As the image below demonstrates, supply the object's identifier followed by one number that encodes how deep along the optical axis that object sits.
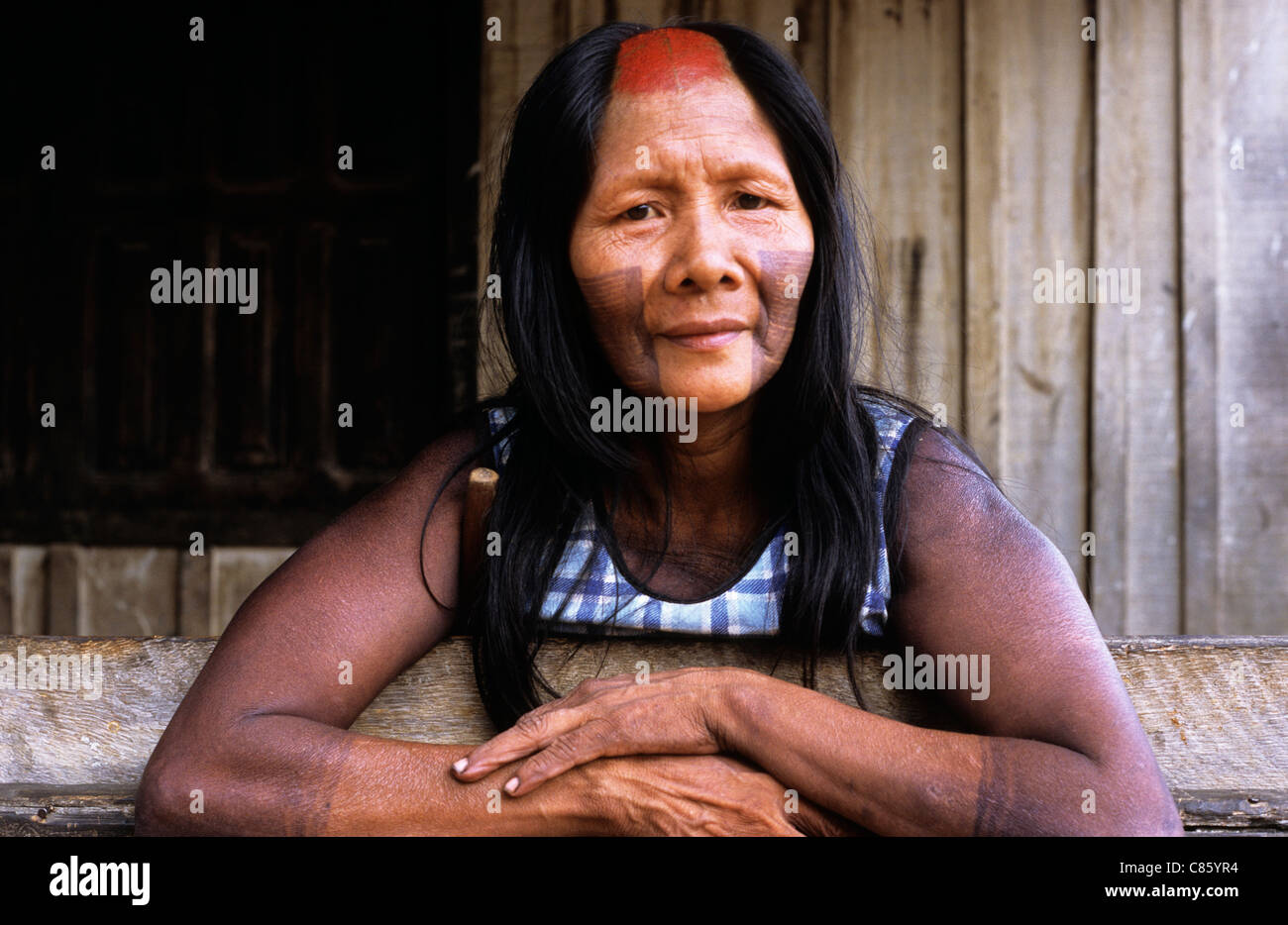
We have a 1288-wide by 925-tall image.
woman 1.45
